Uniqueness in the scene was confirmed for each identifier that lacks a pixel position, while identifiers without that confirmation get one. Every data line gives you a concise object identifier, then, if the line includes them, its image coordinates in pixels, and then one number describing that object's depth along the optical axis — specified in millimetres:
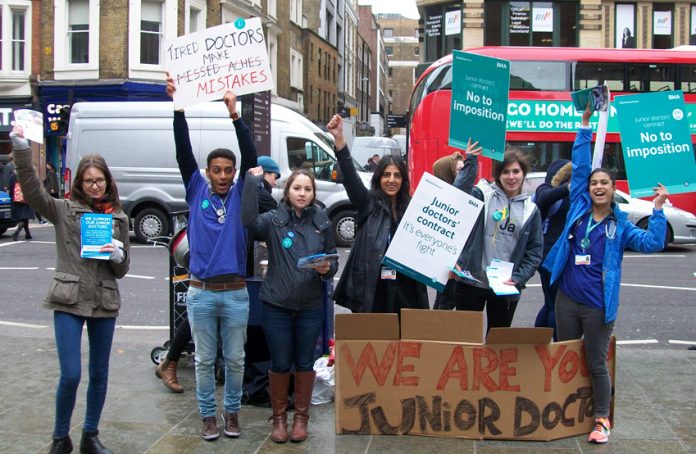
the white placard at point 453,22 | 32688
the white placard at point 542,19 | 31859
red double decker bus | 17594
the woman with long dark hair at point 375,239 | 5000
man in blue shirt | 4660
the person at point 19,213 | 17172
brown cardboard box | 4801
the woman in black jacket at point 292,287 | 4695
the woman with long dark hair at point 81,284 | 4219
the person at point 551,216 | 5879
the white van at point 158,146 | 16531
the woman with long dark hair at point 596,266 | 4695
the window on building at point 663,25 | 31719
